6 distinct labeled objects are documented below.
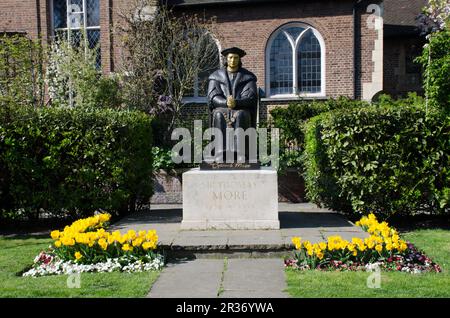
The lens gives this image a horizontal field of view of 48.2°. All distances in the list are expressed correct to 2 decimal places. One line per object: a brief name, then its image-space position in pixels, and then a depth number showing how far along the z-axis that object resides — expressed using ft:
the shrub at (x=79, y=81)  53.98
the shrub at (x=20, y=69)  39.06
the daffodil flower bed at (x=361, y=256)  20.85
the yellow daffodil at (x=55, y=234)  22.17
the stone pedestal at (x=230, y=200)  26.73
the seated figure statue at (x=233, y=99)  28.17
